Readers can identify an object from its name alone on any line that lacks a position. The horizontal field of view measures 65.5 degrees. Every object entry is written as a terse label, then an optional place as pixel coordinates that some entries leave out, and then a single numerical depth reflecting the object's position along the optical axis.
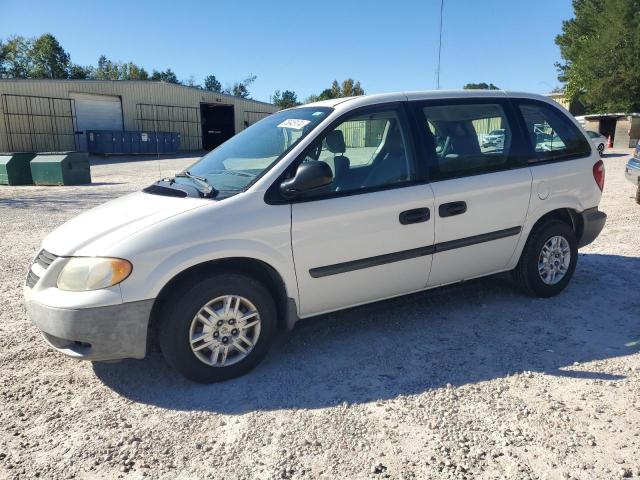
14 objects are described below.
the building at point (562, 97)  44.59
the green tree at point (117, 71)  74.06
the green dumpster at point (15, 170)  15.37
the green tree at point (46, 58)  65.81
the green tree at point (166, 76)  89.82
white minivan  3.01
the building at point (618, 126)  28.52
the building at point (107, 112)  27.62
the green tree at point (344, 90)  65.99
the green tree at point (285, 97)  91.47
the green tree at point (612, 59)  34.78
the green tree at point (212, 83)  112.69
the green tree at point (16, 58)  62.69
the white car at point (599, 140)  22.06
